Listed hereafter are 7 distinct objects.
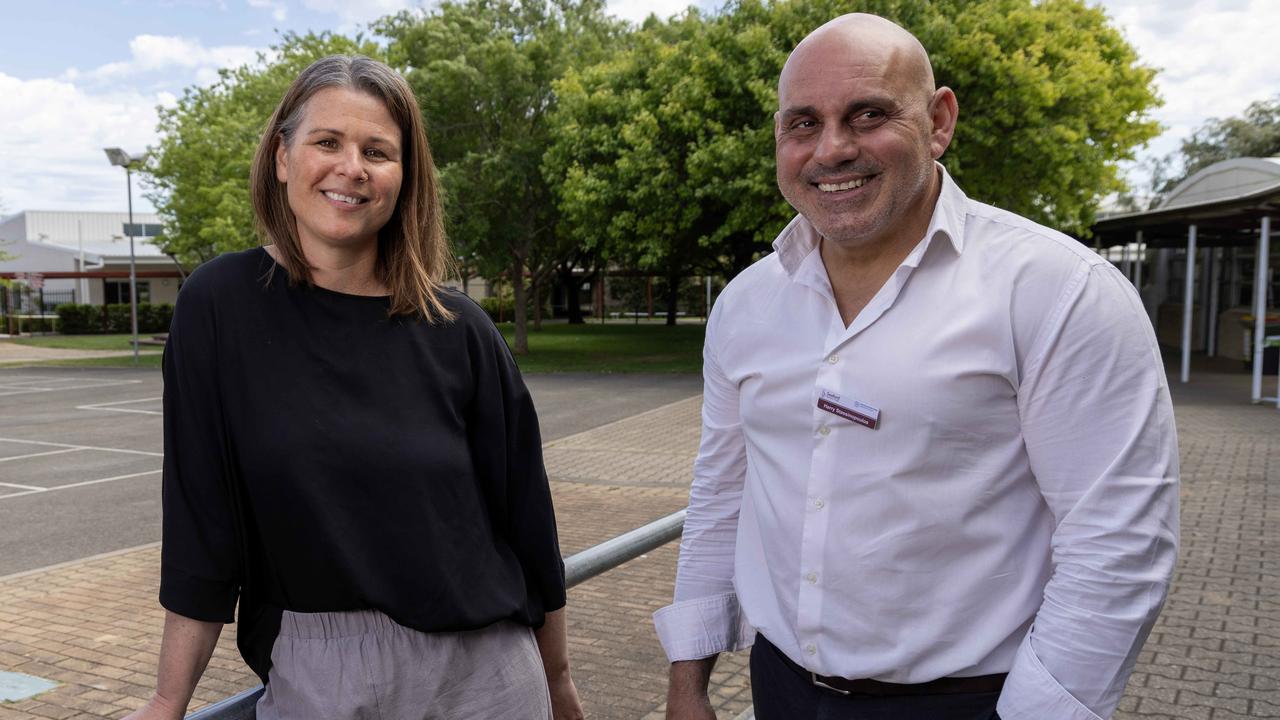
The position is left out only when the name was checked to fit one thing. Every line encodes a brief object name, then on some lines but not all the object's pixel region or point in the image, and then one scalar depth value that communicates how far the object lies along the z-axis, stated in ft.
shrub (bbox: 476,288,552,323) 174.29
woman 5.17
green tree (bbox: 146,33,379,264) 92.12
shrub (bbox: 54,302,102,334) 150.00
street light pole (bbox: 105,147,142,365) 93.30
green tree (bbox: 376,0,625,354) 82.74
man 4.81
